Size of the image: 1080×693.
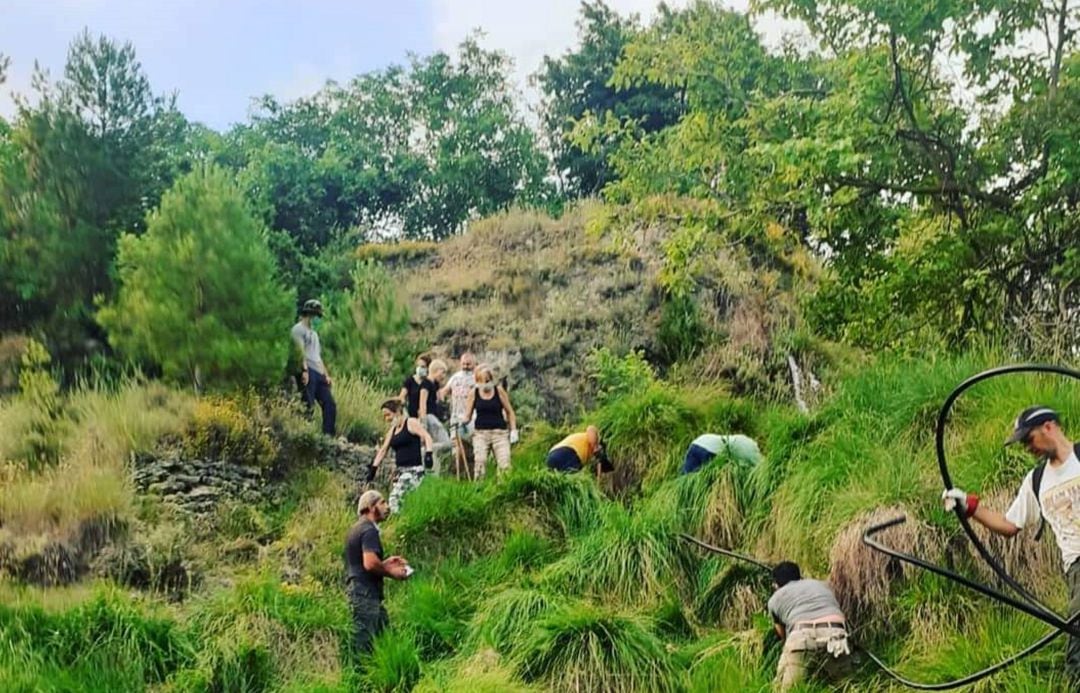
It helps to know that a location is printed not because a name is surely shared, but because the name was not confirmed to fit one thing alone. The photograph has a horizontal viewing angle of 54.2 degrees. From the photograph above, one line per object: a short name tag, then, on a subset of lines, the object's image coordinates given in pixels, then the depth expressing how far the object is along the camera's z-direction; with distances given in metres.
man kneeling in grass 6.80
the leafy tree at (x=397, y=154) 26.09
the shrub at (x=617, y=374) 15.05
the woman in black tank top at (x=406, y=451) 10.98
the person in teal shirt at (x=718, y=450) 9.72
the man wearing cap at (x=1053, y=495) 5.57
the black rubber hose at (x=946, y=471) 5.22
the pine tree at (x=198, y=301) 12.55
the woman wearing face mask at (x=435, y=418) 12.47
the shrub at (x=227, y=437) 11.98
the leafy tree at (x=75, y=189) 13.84
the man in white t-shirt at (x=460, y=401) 12.74
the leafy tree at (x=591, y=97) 27.98
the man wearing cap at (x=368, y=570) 7.93
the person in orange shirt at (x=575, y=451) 11.43
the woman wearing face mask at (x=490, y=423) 11.87
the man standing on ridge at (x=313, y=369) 13.07
